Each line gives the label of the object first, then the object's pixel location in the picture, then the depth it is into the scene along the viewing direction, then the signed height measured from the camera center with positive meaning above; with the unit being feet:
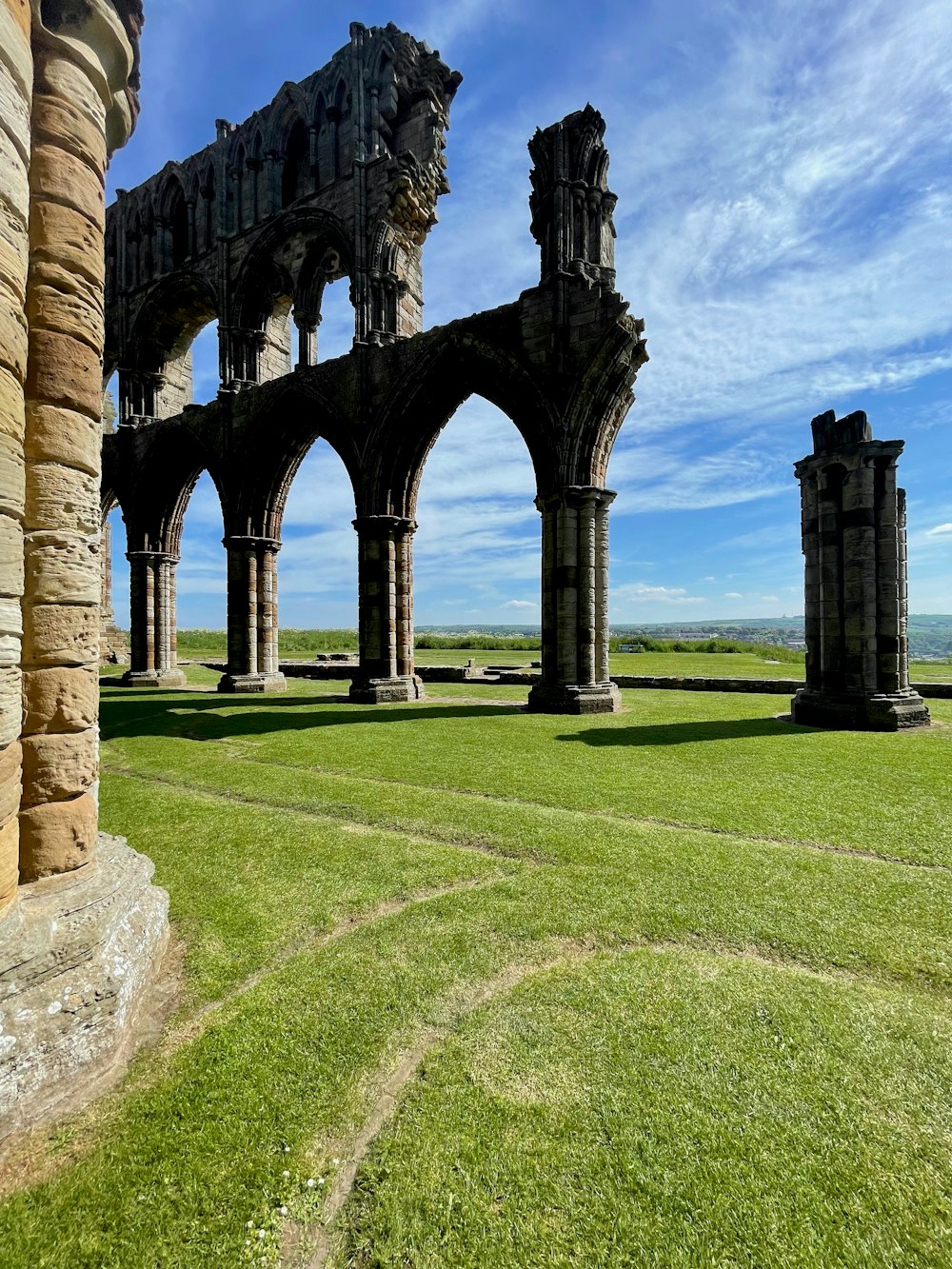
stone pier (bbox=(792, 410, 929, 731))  30.48 +2.60
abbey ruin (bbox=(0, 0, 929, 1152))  7.91 +9.66
